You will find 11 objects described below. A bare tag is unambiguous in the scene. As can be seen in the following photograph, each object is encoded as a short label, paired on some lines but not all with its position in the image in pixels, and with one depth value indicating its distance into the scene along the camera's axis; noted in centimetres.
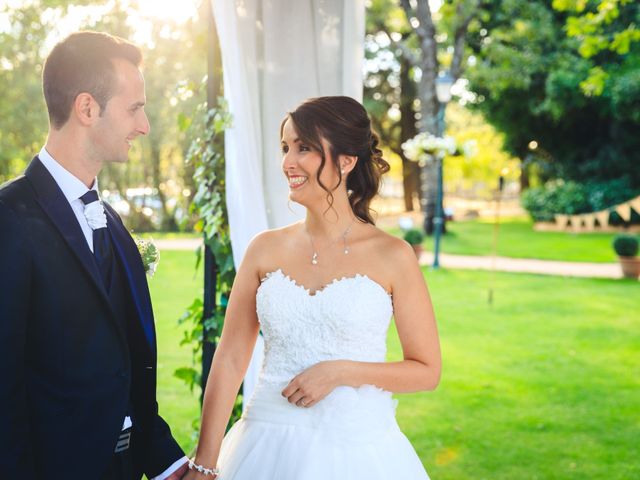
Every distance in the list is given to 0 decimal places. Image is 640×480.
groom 169
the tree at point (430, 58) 1844
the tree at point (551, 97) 2145
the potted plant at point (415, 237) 1502
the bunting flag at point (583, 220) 2164
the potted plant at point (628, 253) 1314
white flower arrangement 1373
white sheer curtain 335
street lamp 1441
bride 225
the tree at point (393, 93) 2953
